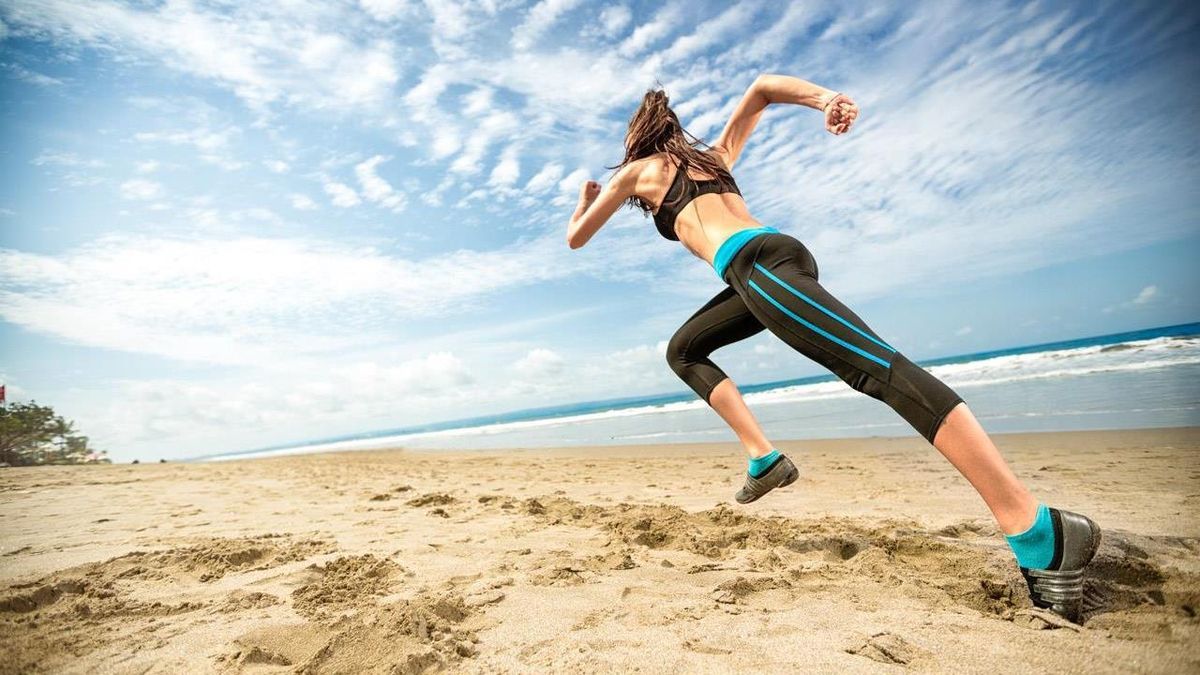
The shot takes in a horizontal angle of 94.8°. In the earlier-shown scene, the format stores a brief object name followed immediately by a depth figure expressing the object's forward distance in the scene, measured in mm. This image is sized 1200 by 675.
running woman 1806
